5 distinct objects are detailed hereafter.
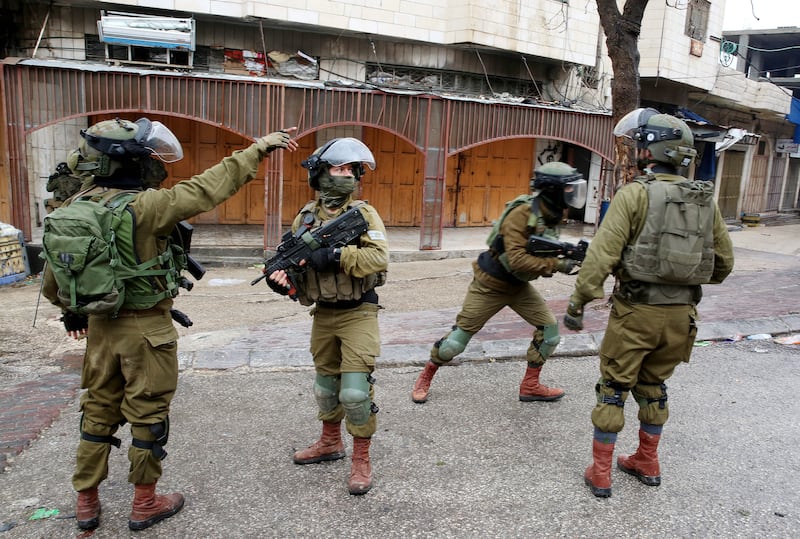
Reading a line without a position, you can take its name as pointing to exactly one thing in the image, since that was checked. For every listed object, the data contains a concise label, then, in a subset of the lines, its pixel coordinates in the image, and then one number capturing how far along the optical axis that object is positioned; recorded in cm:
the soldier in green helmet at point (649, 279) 317
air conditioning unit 940
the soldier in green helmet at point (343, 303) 320
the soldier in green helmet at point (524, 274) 376
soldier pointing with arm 277
